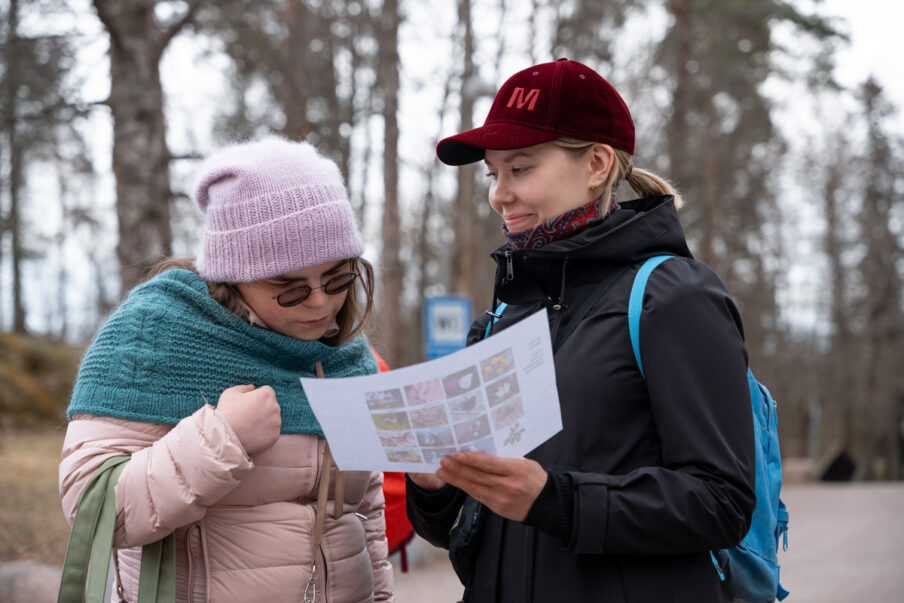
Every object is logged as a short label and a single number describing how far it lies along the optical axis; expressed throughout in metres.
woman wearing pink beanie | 1.95
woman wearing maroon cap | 1.71
